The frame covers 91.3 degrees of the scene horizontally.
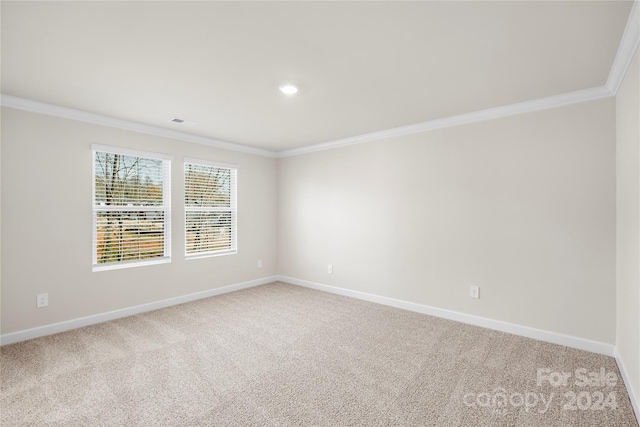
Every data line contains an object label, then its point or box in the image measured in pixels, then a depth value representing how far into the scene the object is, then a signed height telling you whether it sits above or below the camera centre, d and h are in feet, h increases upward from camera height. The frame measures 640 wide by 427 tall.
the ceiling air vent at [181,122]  11.68 +3.49
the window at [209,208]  14.33 +0.22
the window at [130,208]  11.66 +0.19
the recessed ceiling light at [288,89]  8.63 +3.49
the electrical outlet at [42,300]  10.14 -2.87
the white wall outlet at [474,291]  11.10 -2.82
